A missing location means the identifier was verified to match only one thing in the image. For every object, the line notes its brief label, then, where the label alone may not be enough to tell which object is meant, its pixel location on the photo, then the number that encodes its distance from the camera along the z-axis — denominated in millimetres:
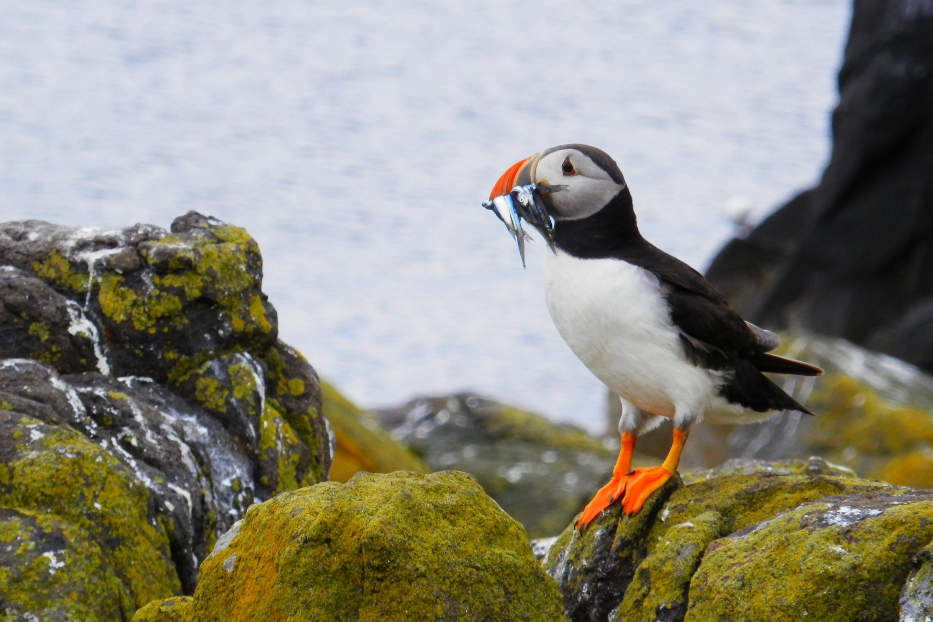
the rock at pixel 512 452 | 20906
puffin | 9641
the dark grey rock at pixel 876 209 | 29922
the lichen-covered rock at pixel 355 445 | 16672
